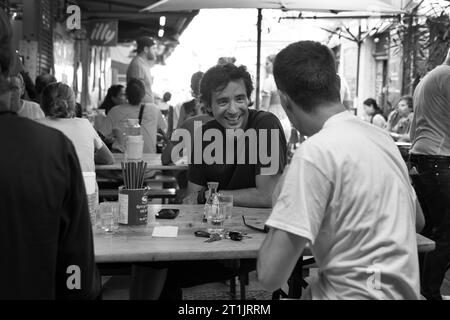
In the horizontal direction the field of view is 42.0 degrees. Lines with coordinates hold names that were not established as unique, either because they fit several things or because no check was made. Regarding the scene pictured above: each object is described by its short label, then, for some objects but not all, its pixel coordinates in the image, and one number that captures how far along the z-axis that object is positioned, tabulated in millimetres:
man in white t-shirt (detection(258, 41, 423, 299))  1646
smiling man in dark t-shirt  3064
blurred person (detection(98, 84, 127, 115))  7652
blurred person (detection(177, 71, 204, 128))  5938
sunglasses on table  2498
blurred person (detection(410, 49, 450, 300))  3844
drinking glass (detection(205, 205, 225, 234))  2539
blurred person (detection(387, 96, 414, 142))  7916
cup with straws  2494
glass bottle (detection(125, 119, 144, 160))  2889
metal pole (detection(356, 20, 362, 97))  10922
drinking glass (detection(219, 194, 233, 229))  2613
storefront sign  10508
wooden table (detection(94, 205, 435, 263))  2098
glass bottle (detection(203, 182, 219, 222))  2588
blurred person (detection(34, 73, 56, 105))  5230
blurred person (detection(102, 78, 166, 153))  5984
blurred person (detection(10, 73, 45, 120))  4520
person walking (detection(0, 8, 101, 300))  1271
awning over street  9781
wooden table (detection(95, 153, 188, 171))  4508
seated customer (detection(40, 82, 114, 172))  3668
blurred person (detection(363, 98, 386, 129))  10328
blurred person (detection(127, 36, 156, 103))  7430
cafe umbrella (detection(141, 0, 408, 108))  4844
